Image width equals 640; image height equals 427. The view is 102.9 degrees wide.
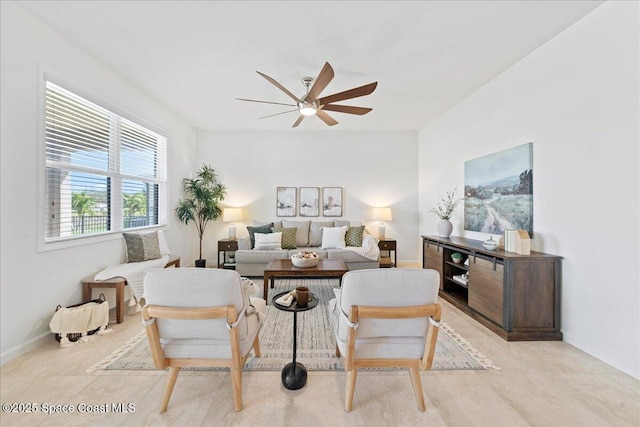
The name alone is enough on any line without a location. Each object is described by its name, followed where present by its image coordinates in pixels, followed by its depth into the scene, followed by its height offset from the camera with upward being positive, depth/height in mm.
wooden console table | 2453 -797
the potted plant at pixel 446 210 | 3856 +64
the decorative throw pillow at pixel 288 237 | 4906 -482
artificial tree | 4855 +201
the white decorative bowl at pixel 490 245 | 2787 -346
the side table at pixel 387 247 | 4996 -666
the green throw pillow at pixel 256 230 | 4949 -357
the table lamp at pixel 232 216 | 5148 -89
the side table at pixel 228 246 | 4855 -657
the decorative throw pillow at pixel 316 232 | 5145 -400
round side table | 1771 -1150
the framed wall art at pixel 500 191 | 2799 +287
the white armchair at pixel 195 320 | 1437 -640
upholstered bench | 2740 -825
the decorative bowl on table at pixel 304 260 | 3396 -637
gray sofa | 4445 -776
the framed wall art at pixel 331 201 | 5598 +254
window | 2555 +499
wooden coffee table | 3312 -765
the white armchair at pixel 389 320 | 1458 -635
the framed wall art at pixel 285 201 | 5570 +243
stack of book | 2559 -279
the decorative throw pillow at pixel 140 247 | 3336 -481
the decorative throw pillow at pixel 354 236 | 4844 -448
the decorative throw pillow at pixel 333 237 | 4793 -477
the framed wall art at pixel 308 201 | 5590 +249
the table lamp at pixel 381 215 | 5227 -44
